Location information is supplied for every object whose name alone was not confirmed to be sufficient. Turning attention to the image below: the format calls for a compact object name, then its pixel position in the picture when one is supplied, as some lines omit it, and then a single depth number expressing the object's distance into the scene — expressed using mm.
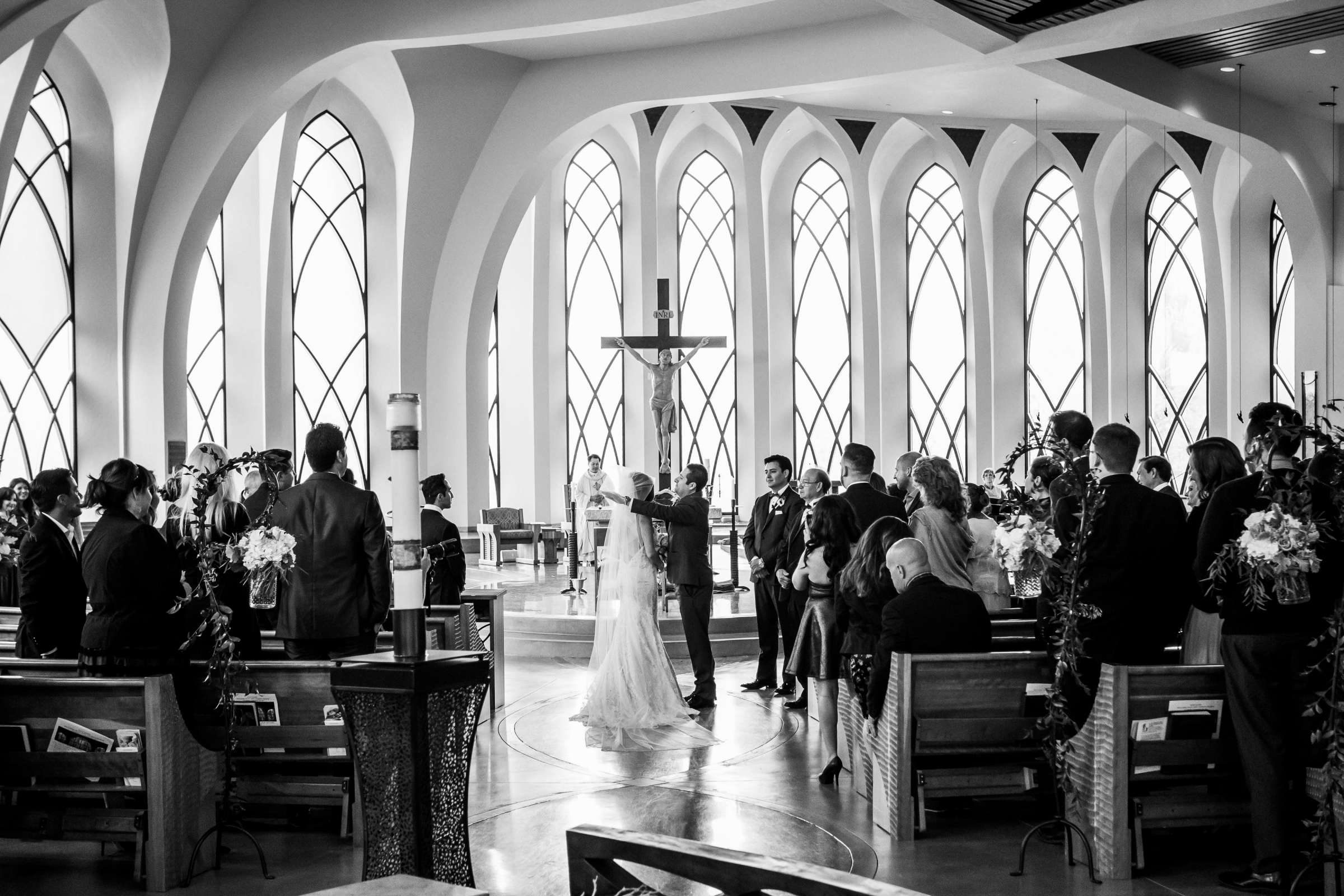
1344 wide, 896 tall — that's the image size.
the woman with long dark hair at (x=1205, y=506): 4875
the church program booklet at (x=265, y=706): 5008
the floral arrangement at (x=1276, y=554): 3943
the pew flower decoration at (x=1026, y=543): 4570
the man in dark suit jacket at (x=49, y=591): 5336
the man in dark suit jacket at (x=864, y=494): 6586
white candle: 2783
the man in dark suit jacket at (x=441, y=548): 7098
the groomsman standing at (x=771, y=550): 7672
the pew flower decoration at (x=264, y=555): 4523
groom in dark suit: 7488
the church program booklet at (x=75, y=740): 4535
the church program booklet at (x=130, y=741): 4520
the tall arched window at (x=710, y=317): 18250
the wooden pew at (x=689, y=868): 2002
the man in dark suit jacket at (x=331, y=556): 5172
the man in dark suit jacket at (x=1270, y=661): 4207
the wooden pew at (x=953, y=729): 4965
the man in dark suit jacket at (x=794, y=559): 7475
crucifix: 14242
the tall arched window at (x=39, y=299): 10570
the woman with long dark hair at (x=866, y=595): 5367
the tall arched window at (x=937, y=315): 18984
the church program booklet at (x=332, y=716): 4988
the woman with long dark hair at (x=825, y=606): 6062
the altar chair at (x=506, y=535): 15023
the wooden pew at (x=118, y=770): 4422
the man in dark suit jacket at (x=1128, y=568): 4668
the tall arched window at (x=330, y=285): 14164
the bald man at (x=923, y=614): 5078
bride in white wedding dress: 7016
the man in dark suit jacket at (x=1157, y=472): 6816
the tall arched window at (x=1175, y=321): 18422
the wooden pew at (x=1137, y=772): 4445
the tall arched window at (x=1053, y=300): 18953
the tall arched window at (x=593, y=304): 17375
